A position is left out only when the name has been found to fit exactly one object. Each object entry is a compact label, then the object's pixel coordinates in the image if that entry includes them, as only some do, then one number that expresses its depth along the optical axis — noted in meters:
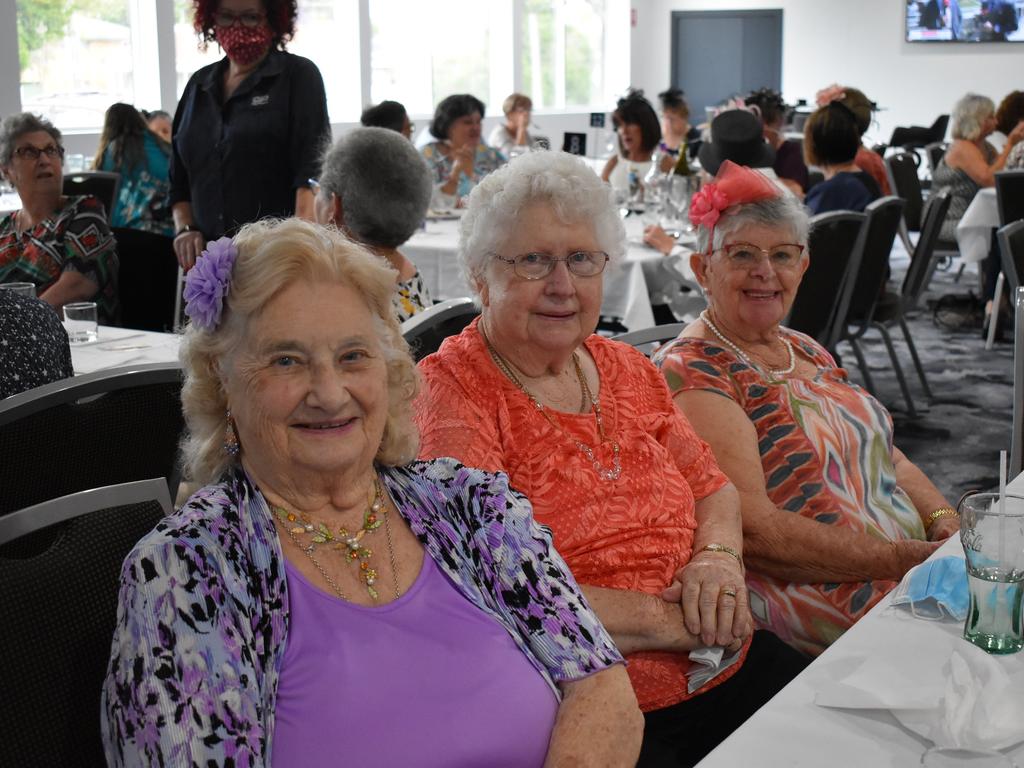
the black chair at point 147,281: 3.94
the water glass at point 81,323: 3.09
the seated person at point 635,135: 6.69
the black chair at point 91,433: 1.72
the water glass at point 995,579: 1.41
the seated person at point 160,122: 7.86
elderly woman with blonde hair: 1.23
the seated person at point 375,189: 2.72
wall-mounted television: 13.45
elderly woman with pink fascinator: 2.07
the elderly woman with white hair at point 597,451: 1.79
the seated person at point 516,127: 9.52
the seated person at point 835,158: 5.08
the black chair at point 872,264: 4.58
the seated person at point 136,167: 5.73
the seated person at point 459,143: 6.76
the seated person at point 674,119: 8.26
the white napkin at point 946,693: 1.17
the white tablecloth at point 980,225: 6.96
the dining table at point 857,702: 1.17
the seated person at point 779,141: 6.82
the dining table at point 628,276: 4.59
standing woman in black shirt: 3.79
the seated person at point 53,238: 3.83
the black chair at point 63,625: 1.11
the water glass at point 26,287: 2.59
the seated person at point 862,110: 6.50
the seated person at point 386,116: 5.95
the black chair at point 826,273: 4.16
